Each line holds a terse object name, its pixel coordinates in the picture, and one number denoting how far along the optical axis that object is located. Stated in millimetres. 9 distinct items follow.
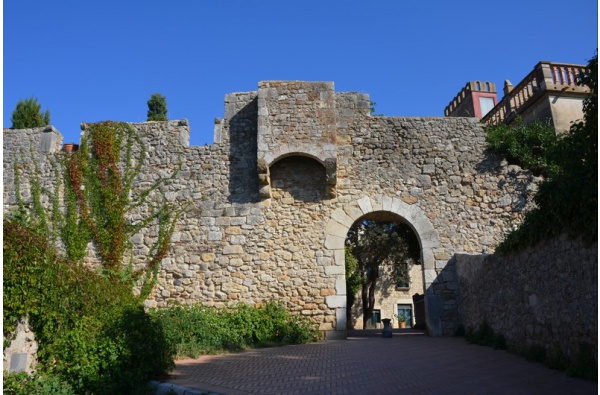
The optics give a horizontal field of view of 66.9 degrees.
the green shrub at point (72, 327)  5125
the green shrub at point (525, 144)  10672
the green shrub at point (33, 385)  4863
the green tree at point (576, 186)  4422
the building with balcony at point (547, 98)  10898
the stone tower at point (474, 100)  19812
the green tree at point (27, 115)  15219
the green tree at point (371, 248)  19359
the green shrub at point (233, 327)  8142
